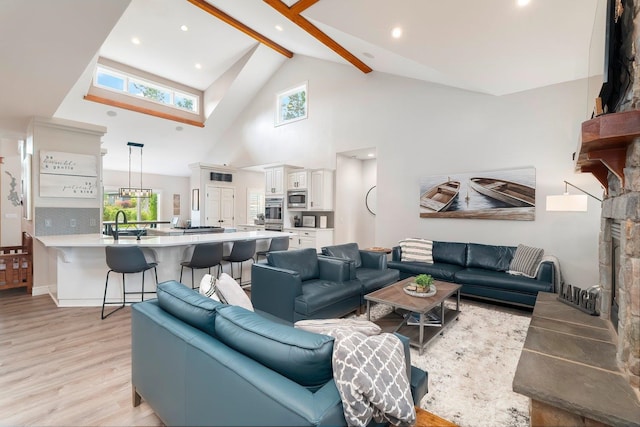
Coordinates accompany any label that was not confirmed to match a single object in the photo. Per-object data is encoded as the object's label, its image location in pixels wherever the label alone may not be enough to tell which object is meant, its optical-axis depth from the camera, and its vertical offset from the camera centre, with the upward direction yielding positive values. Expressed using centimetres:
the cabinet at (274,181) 710 +71
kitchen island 368 -76
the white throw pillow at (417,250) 485 -67
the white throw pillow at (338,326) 145 -61
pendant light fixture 699 +40
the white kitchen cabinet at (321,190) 656 +44
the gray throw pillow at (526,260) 389 -67
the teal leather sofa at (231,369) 101 -65
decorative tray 298 -85
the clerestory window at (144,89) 652 +295
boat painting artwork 434 +26
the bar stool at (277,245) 473 -58
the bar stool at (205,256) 375 -61
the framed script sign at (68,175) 433 +52
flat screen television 165 +94
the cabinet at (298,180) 675 +70
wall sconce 339 +10
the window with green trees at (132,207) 928 +7
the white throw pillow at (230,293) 194 -56
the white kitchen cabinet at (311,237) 658 -63
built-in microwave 677 +26
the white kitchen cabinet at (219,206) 819 +10
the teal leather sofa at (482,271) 363 -87
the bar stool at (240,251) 416 -61
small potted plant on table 303 -79
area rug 189 -130
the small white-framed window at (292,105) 729 +274
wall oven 719 -1
